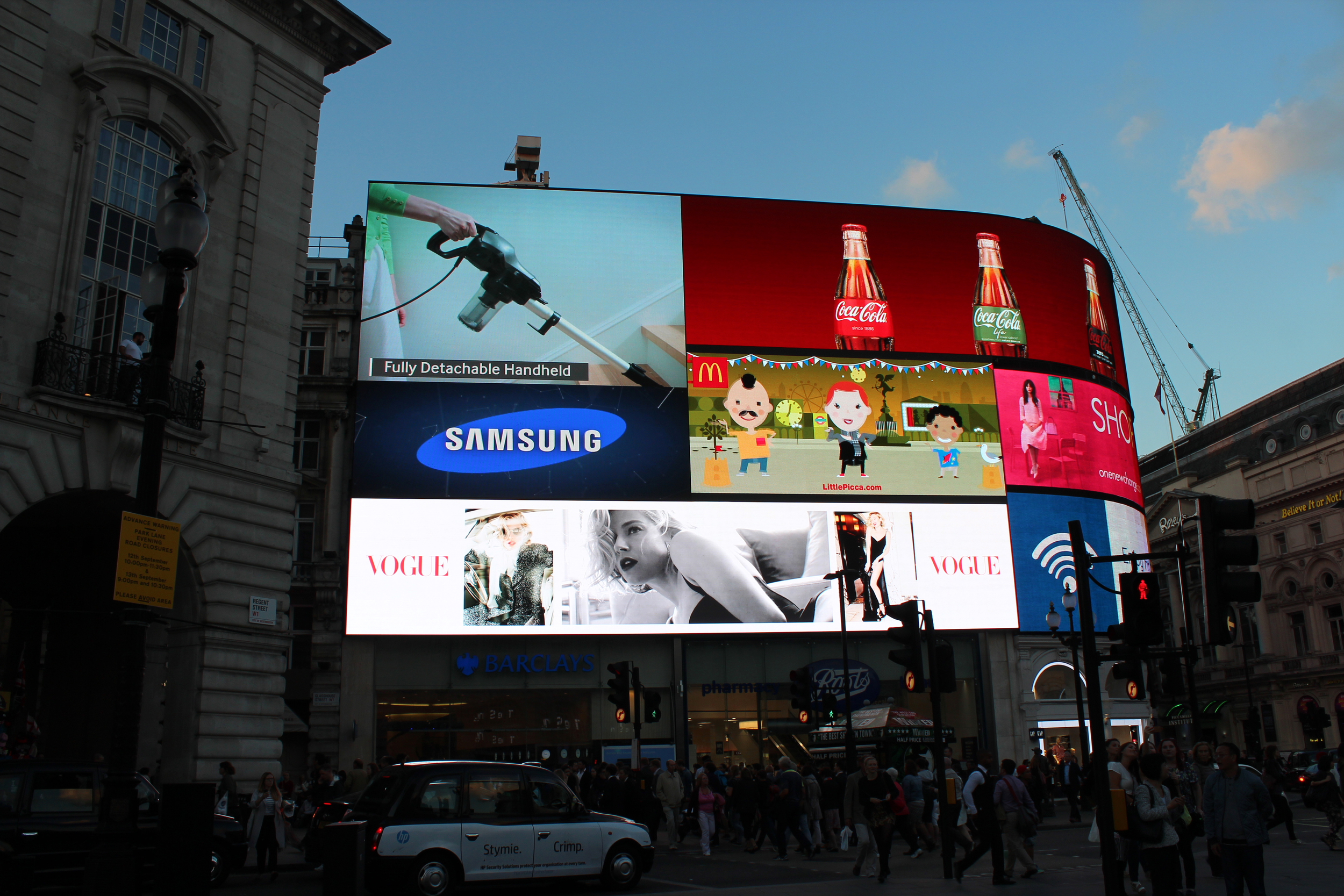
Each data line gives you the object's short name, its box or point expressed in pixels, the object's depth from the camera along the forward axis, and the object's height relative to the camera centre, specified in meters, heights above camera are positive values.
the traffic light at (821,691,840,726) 26.70 +0.35
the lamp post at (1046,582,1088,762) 29.27 +2.12
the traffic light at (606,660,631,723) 21.84 +0.63
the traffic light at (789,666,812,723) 24.05 +0.66
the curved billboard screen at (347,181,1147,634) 38.38 +11.10
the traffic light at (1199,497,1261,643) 9.73 +1.39
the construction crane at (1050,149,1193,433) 121.25 +48.54
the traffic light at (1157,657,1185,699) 17.09 +0.61
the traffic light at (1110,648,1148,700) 15.39 +0.61
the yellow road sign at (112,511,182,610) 8.68 +1.33
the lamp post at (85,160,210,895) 7.93 +1.86
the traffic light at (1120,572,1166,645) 11.29 +1.07
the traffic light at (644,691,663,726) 22.14 +0.31
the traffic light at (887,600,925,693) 16.14 +1.05
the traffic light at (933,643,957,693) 15.53 +0.70
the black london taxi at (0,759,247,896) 12.96 -1.12
